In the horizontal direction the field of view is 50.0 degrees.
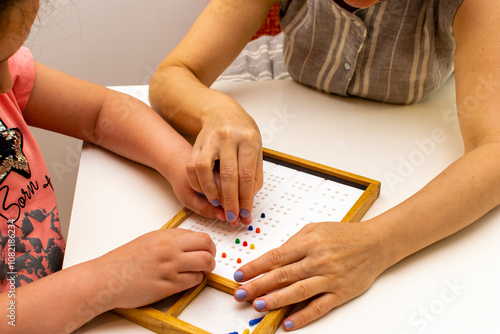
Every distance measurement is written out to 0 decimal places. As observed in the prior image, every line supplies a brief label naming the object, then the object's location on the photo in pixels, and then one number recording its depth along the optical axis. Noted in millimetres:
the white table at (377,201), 592
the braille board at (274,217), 591
